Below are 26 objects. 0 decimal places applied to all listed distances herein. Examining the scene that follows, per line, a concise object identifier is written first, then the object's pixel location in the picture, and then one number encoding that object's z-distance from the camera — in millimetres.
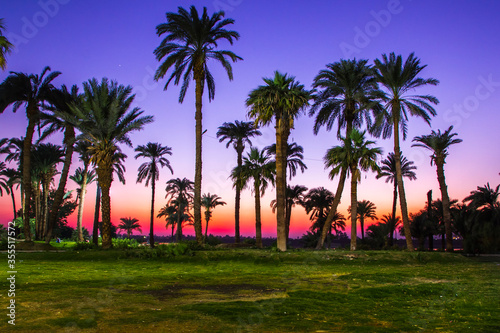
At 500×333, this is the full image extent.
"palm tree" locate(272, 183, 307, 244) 47781
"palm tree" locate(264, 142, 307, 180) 42531
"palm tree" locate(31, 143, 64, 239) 46281
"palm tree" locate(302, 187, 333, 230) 51719
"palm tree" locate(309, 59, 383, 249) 31516
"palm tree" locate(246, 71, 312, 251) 25281
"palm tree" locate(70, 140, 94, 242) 40531
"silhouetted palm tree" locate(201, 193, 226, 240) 68738
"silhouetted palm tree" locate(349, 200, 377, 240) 63781
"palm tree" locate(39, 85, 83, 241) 31375
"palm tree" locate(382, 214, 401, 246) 48247
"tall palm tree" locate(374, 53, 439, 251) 29266
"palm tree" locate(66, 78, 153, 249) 24953
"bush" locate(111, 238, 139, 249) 24741
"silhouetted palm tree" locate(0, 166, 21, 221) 52334
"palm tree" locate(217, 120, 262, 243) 44344
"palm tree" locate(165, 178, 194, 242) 66000
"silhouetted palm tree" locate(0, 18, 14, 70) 14095
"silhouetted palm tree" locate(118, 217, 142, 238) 100250
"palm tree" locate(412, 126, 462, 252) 35625
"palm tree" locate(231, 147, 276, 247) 33250
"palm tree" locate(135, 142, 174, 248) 48062
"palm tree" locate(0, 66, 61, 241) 29562
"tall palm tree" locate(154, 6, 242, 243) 26016
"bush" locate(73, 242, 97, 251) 23188
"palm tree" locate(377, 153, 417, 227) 48031
